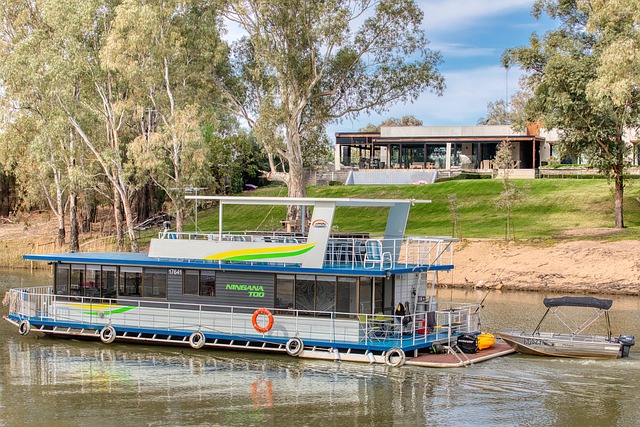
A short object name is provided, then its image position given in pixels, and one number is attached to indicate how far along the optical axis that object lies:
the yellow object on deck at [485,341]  28.59
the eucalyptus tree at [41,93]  51.59
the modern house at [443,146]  80.44
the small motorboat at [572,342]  27.69
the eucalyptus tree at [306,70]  52.75
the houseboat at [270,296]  27.28
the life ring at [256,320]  27.69
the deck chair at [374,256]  27.11
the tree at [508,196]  54.97
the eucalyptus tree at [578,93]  52.84
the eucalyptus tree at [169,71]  49.50
